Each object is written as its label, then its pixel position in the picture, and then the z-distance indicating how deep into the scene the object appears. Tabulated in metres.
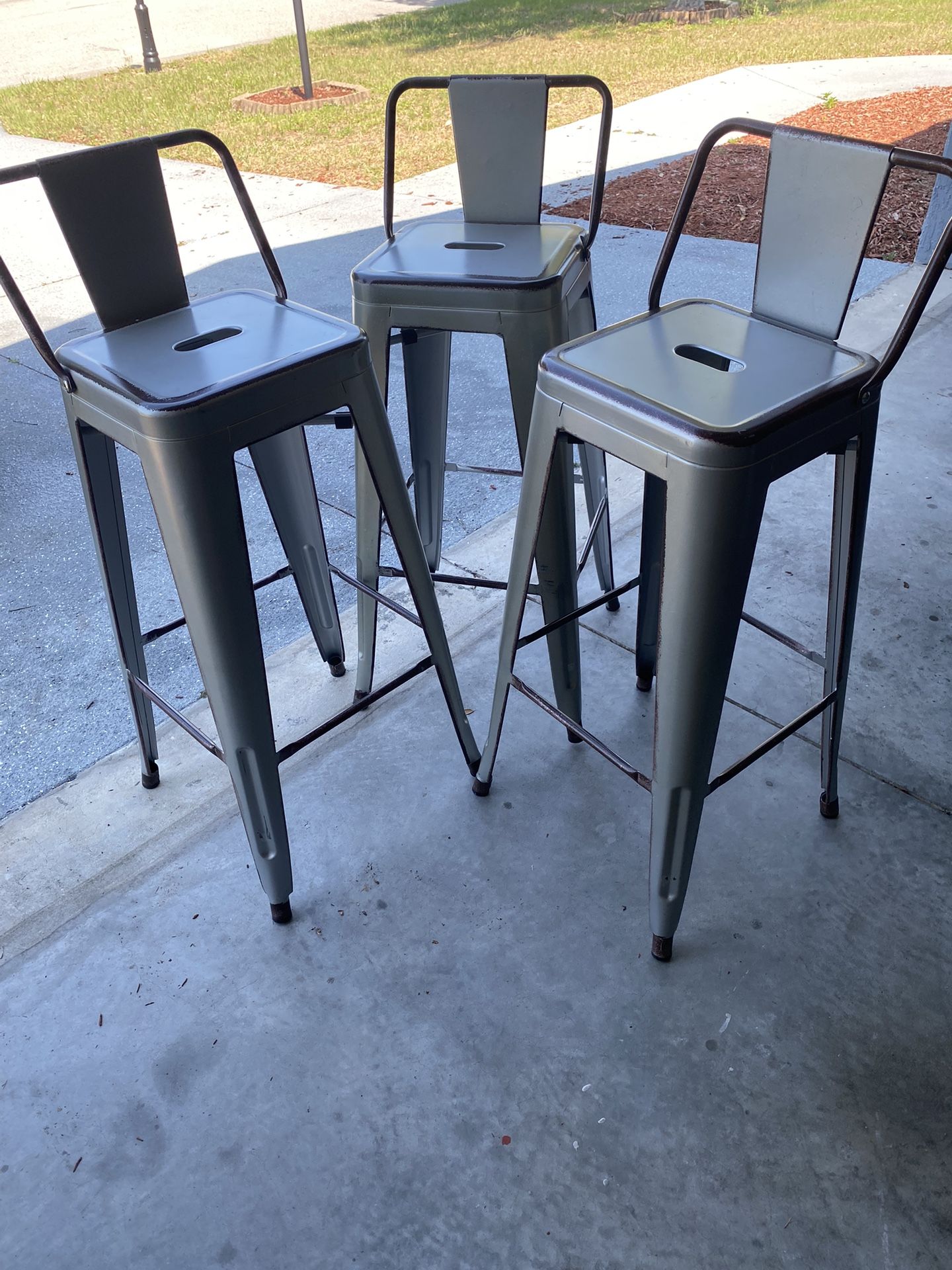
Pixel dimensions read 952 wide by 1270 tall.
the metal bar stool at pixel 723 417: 1.18
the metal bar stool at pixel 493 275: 1.51
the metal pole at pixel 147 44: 9.17
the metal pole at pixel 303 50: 7.24
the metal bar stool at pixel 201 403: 1.25
